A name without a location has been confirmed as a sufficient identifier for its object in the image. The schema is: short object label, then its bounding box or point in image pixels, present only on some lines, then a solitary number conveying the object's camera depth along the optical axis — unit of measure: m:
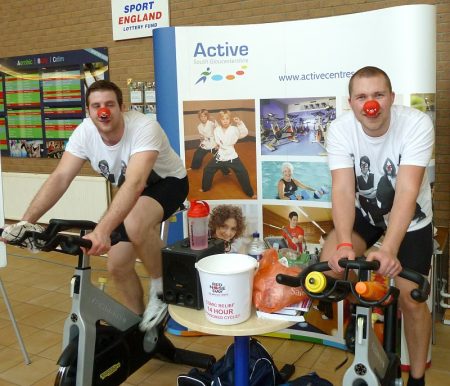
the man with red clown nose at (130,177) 2.28
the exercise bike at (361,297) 1.50
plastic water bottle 2.71
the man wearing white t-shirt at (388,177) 1.95
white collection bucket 1.66
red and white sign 4.46
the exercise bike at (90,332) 1.93
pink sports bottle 2.04
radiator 4.88
